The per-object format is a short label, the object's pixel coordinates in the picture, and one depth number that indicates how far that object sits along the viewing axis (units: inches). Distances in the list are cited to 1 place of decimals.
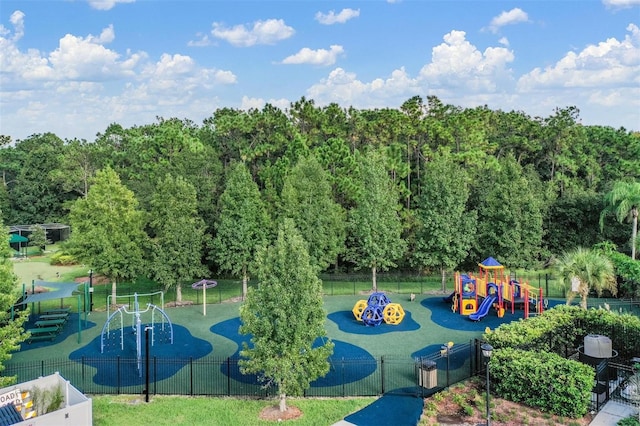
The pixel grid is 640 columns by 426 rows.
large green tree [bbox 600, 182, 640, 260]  1331.2
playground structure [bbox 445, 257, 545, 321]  1062.4
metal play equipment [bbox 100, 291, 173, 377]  870.9
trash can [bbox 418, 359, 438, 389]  692.1
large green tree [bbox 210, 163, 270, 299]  1264.8
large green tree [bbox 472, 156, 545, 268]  1369.3
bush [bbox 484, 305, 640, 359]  738.2
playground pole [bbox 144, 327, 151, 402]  686.3
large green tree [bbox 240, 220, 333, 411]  650.8
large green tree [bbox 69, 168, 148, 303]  1170.6
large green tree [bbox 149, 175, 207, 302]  1197.7
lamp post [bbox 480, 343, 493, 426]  568.4
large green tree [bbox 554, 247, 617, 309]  930.7
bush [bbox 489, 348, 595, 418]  621.0
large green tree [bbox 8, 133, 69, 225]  2645.2
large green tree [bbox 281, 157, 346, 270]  1295.5
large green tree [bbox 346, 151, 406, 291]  1315.2
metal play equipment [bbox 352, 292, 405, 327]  1038.4
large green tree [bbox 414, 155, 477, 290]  1326.3
